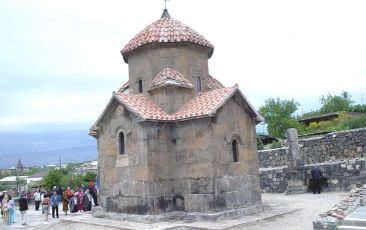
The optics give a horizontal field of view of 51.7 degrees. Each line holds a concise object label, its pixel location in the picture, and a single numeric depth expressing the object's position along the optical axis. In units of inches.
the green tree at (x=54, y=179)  2004.2
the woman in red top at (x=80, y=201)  636.7
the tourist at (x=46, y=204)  583.8
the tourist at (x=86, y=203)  637.9
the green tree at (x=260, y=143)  1460.4
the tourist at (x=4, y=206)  585.4
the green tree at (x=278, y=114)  1947.6
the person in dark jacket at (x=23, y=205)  564.7
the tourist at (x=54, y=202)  608.4
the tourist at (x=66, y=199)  629.9
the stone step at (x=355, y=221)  312.4
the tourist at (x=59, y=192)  739.2
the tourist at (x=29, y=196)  914.5
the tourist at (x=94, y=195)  696.9
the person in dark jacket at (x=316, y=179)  641.0
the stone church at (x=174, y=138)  439.2
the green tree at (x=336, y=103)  2134.6
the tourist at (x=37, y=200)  768.3
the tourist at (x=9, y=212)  572.2
